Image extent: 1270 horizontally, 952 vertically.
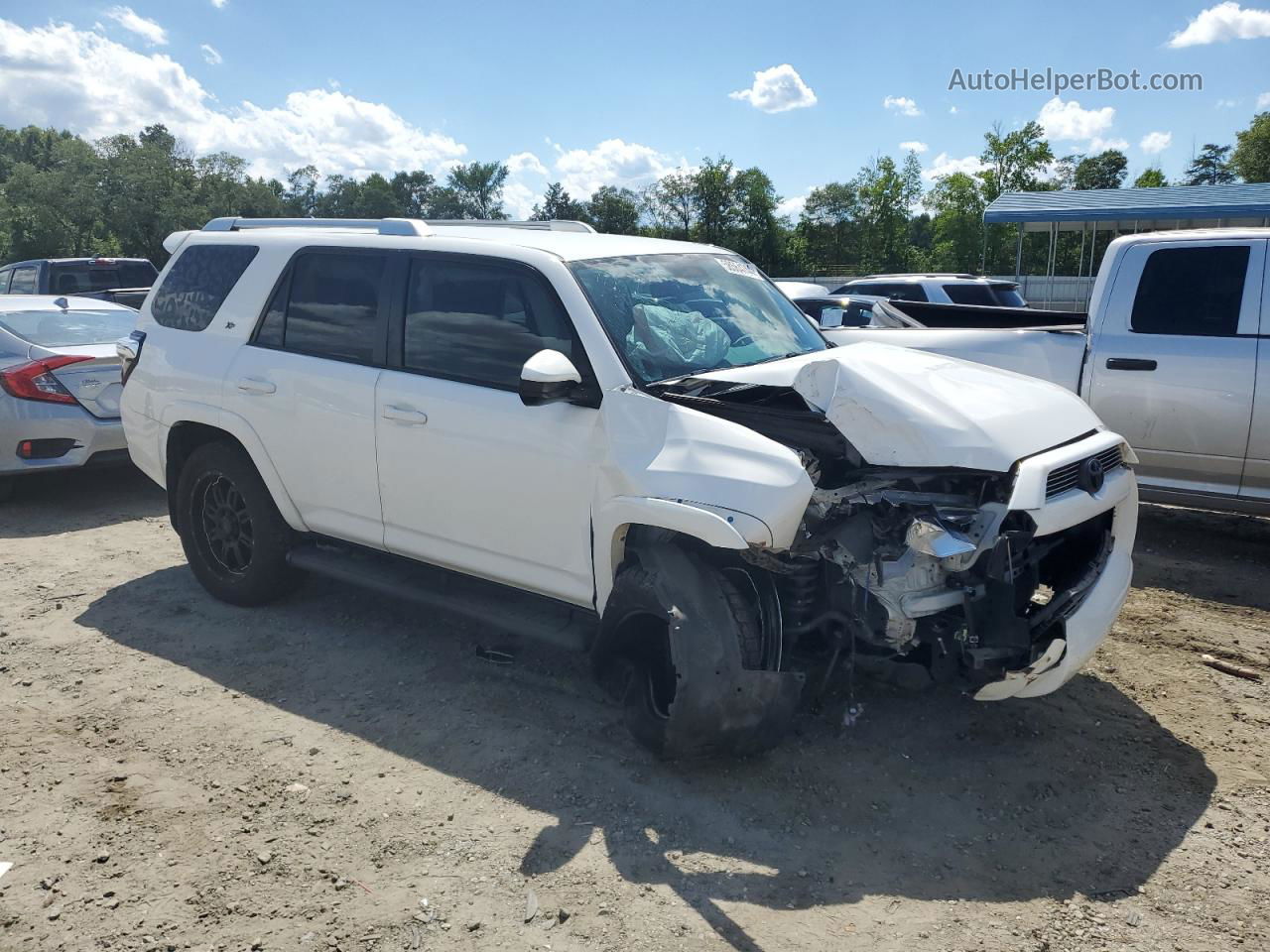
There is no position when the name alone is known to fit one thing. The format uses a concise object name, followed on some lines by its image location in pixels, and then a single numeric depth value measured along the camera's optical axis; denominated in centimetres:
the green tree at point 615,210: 5869
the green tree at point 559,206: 6276
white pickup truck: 579
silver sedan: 729
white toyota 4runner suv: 337
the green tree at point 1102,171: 4583
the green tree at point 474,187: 8569
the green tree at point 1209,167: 4527
